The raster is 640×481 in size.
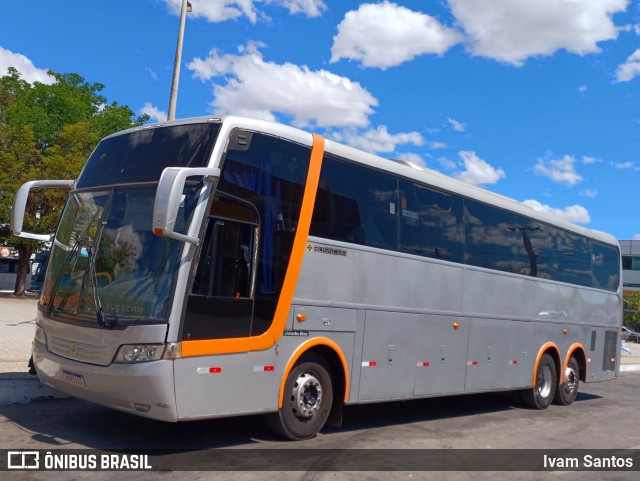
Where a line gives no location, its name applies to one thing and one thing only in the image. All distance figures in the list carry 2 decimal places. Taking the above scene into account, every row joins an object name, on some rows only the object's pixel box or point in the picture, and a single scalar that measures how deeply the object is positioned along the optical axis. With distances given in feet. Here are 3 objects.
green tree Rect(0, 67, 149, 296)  106.52
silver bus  21.98
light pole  51.31
